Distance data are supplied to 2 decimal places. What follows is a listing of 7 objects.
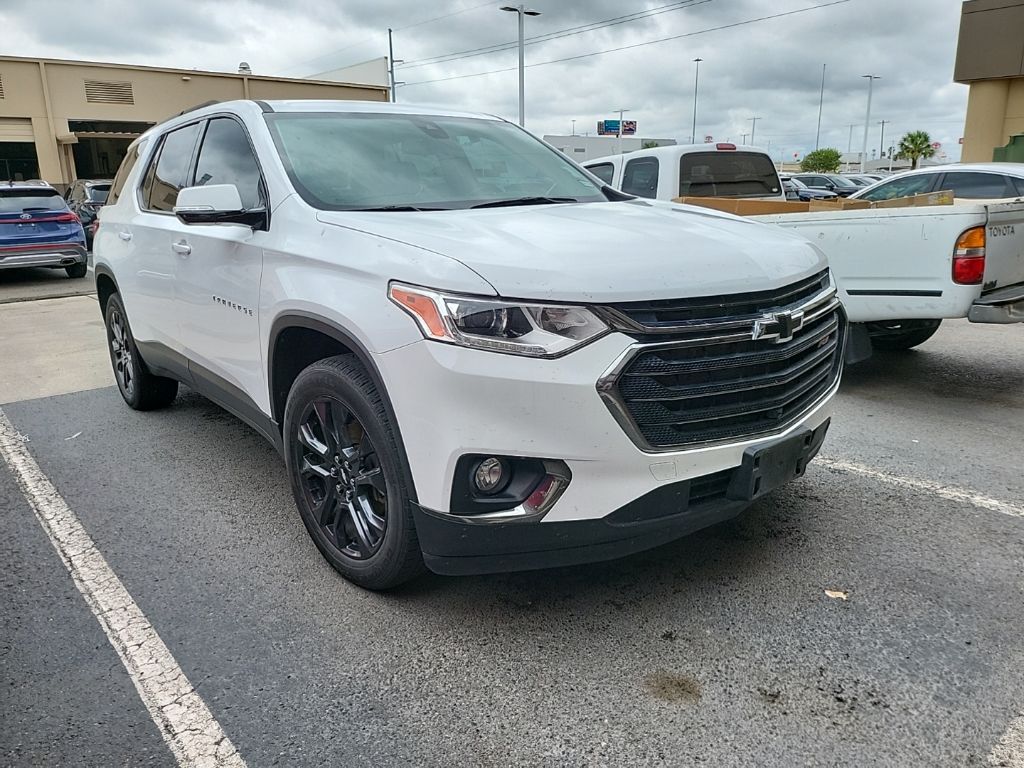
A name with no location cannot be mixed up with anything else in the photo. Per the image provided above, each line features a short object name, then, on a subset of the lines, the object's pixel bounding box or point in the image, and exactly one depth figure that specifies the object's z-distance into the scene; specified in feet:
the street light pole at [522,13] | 91.86
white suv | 8.02
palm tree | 168.14
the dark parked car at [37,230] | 43.91
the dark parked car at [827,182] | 83.81
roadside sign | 293.86
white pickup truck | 16.08
